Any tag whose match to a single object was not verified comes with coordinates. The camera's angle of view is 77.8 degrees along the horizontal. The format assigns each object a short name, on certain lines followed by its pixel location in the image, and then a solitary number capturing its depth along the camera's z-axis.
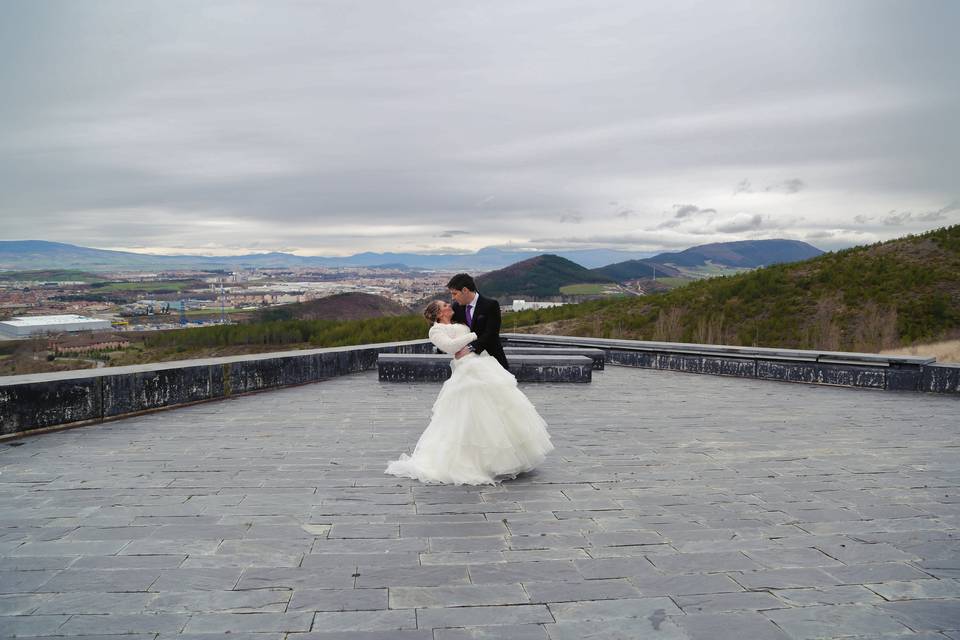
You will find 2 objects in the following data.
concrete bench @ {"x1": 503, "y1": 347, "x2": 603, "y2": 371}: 12.72
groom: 5.65
